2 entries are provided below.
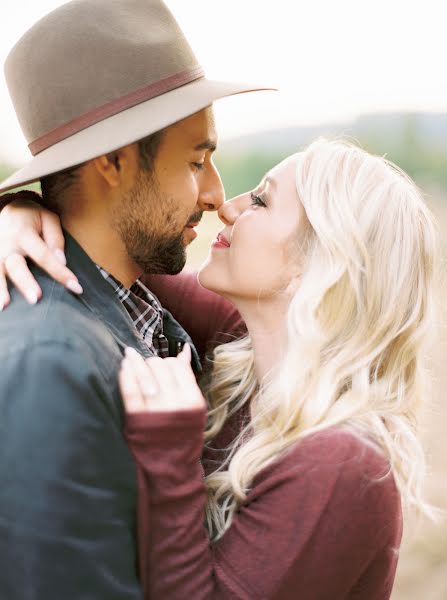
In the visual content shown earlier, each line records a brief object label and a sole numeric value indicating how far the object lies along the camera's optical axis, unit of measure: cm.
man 114
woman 128
